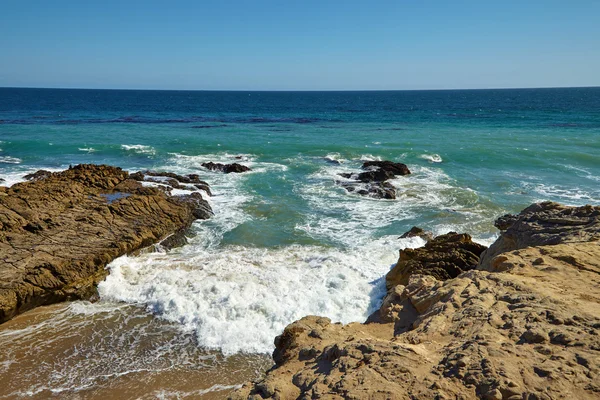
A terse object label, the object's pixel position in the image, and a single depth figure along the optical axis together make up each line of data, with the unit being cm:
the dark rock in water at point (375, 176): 2419
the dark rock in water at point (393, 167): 2600
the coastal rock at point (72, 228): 1141
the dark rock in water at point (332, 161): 3022
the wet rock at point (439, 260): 1148
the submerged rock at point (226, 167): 2694
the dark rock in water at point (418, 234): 1551
